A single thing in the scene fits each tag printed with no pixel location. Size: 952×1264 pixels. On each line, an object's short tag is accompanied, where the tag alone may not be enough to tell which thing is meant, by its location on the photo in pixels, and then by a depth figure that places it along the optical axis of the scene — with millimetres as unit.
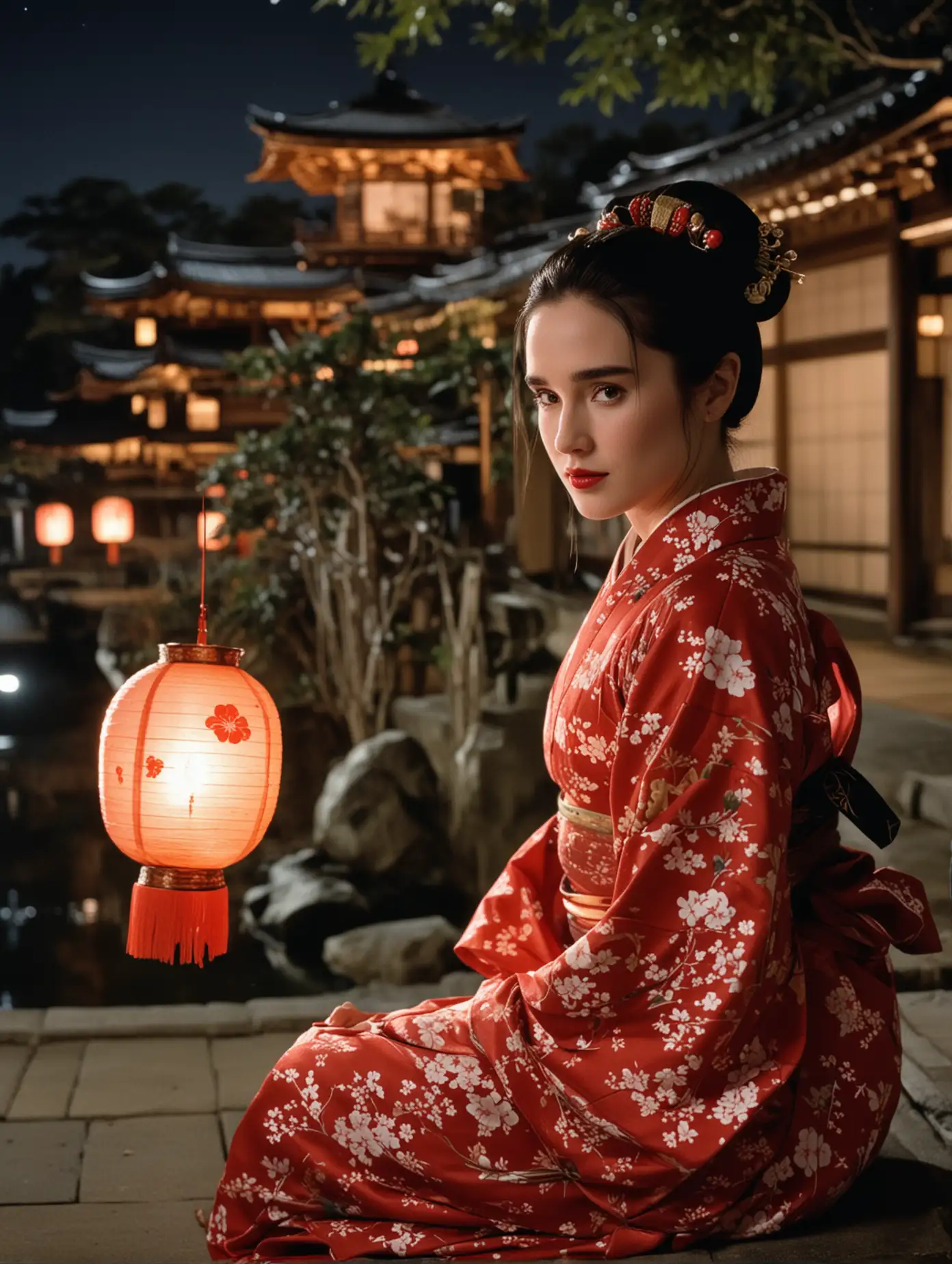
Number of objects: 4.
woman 2031
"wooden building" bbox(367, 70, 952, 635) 9391
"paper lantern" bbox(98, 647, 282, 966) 2689
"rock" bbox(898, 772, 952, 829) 5562
